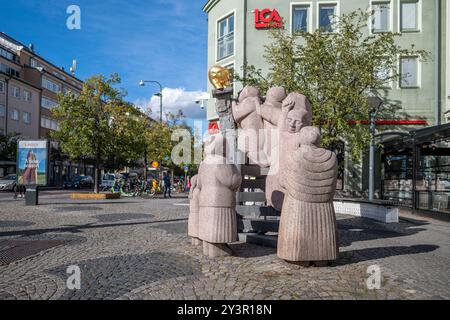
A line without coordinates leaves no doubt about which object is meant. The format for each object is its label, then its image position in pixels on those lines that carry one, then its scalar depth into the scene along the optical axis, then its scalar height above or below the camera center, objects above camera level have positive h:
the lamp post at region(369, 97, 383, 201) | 14.25 +1.45
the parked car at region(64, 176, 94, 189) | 41.66 -1.82
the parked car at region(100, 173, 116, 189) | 37.16 -1.38
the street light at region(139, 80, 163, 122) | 35.94 +6.45
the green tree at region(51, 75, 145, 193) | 22.22 +2.45
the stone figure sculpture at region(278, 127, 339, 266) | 5.29 -0.44
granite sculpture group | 5.31 -0.22
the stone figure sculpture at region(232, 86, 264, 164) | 8.43 +0.95
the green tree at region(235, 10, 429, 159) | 14.00 +3.35
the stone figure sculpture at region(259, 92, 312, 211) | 7.11 +0.60
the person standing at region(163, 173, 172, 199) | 25.83 -0.93
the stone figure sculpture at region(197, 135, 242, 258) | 6.05 -0.47
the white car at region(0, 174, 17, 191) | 32.18 -1.59
